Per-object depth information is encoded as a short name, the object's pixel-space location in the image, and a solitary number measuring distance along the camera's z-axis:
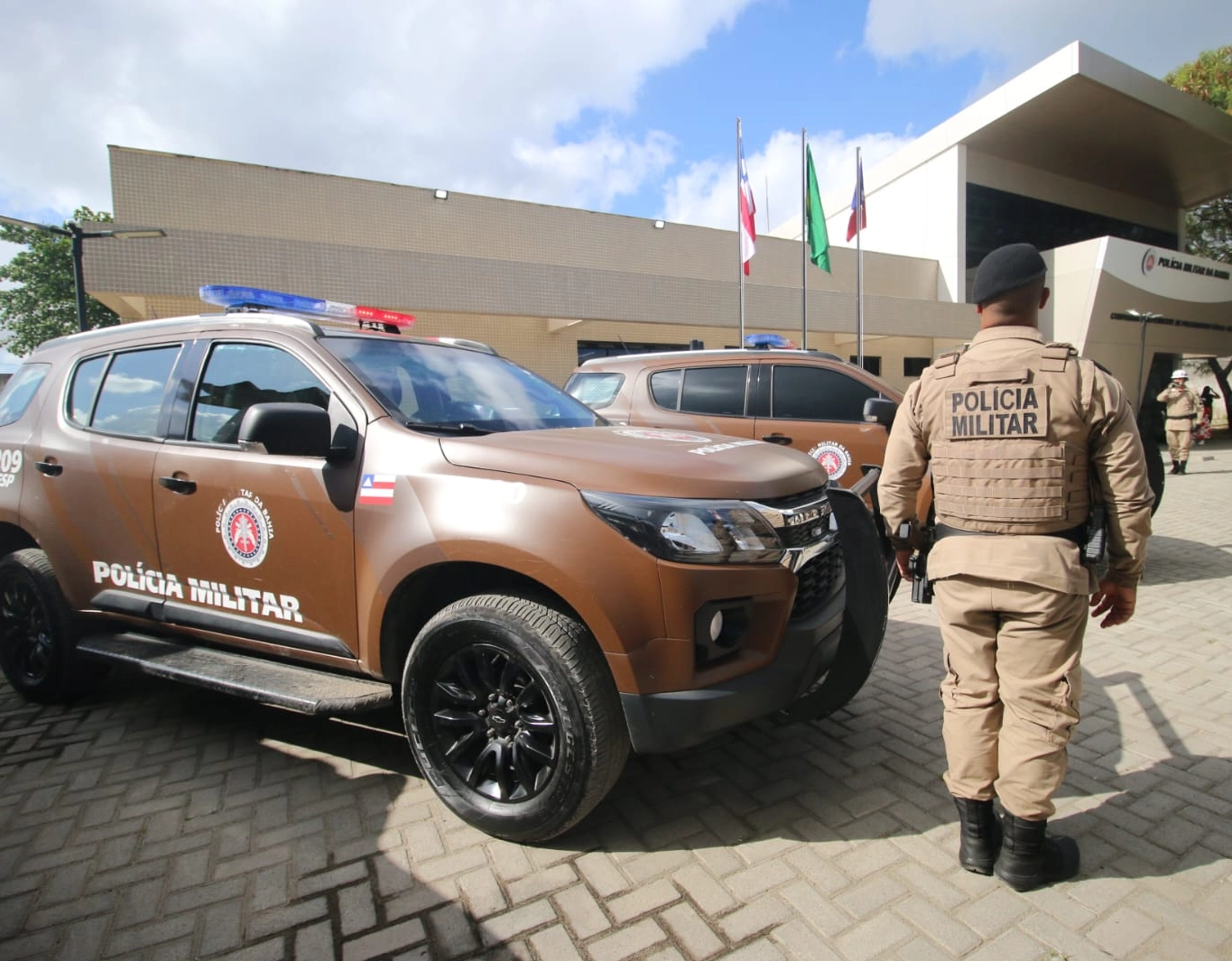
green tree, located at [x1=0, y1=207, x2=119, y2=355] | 34.78
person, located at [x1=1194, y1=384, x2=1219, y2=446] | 16.73
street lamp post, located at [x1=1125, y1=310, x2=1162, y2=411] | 22.67
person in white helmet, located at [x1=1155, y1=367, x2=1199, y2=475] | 11.15
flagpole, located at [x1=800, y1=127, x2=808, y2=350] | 15.06
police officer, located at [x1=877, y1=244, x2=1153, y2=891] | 1.96
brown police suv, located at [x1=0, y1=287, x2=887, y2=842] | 2.04
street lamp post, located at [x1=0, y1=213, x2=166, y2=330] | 10.29
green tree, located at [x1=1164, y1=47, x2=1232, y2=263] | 27.30
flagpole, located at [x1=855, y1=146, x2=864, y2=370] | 16.54
